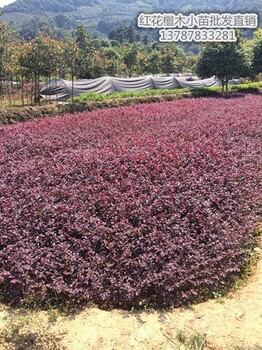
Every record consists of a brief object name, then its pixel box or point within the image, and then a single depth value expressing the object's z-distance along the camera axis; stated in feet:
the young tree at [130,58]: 126.00
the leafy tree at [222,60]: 61.82
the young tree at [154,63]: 131.23
